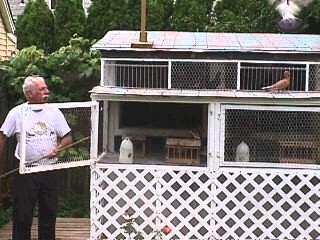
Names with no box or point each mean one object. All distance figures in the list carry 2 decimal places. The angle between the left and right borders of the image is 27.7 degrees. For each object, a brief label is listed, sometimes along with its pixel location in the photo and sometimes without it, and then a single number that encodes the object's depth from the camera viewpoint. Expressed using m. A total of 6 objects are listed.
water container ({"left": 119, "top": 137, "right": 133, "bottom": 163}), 5.55
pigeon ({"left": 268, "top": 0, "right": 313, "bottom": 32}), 6.86
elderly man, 5.15
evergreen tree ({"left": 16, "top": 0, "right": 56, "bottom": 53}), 16.30
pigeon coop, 5.45
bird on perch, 5.53
